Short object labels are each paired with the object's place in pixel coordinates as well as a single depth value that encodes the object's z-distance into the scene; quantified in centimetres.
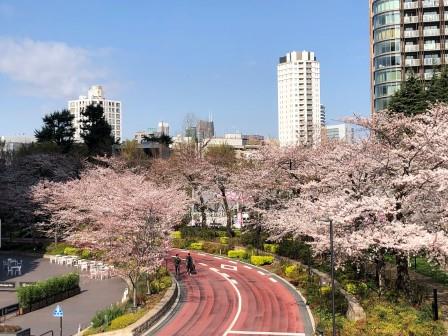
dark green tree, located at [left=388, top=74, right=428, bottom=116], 4947
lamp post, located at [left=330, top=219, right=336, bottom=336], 1976
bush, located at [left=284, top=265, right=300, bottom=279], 3367
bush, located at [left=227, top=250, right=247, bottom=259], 4143
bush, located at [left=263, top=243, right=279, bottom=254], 4100
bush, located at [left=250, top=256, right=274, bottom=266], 3872
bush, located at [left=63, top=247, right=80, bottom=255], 4671
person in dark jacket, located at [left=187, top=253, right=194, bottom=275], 3597
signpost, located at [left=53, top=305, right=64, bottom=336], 2109
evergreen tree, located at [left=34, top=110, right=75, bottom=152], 7975
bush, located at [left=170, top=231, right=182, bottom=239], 5028
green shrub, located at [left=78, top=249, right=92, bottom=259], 4467
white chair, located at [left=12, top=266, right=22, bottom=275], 4035
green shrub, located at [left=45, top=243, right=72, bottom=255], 4859
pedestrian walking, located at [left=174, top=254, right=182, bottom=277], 3522
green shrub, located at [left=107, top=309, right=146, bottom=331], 2280
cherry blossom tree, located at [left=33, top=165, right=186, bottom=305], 2783
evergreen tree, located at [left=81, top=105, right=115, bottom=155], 7631
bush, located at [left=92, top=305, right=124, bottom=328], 2345
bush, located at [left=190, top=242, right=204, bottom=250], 4619
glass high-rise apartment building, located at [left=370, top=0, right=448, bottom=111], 7738
